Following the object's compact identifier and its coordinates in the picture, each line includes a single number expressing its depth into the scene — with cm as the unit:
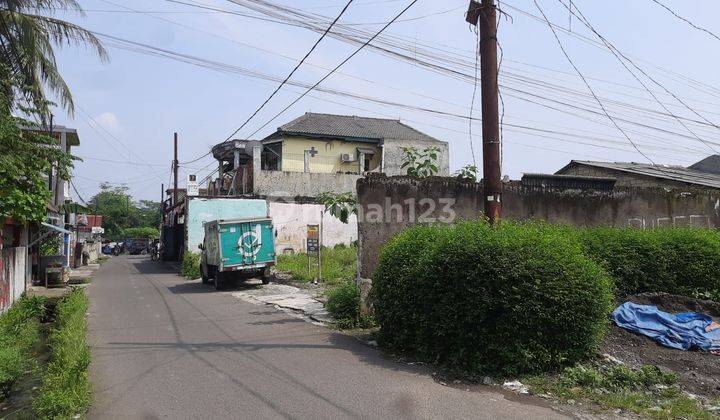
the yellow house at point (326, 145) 3831
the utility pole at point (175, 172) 3763
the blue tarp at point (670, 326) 842
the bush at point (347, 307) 1118
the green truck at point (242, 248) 1970
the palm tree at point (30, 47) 1355
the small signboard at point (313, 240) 2000
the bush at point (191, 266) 2623
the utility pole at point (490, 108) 906
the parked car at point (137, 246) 6500
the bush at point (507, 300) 732
